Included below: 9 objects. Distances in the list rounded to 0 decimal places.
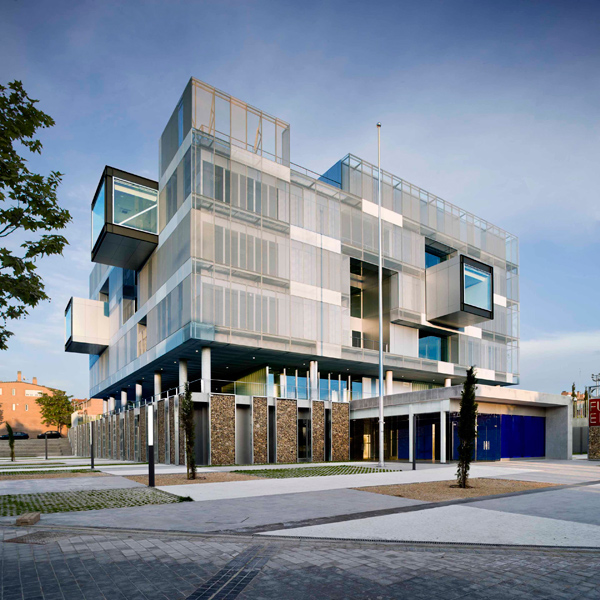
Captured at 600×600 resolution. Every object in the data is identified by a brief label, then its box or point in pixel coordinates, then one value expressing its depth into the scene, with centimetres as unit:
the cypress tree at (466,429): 1773
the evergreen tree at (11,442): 3834
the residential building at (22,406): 9662
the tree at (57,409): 7850
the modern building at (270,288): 3419
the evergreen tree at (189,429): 2096
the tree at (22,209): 862
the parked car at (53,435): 7625
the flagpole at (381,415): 2954
